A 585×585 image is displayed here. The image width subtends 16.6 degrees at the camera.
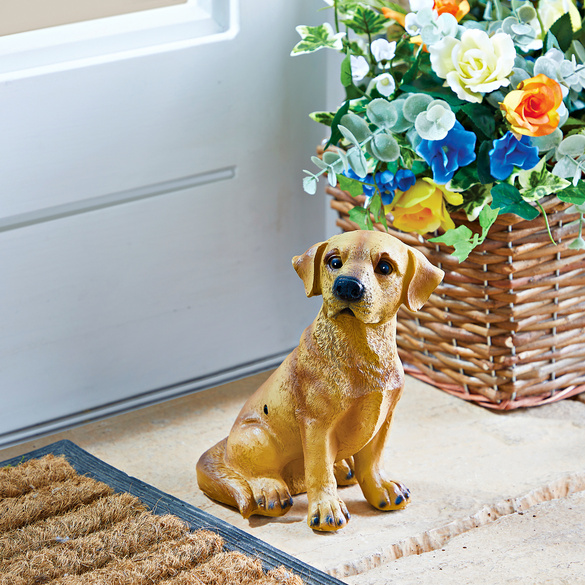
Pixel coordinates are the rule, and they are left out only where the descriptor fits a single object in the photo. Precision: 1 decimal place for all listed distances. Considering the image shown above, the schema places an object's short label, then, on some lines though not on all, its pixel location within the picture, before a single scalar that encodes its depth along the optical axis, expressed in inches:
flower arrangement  72.4
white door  77.9
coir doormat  67.4
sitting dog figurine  68.4
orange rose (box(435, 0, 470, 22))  75.8
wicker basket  76.4
